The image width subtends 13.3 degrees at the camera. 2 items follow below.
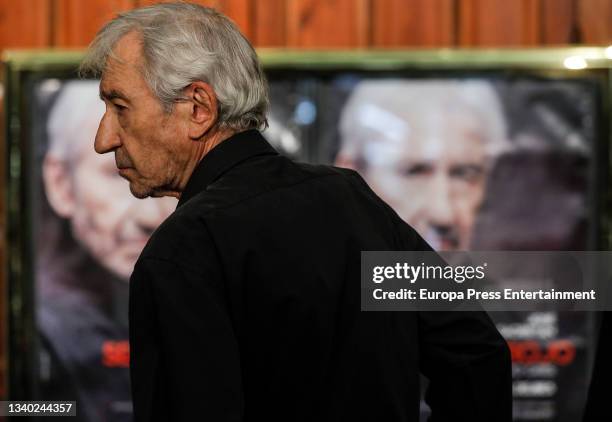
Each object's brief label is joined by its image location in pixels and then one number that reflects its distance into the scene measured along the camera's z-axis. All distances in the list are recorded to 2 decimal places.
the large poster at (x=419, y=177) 4.42
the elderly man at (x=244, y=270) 2.92
